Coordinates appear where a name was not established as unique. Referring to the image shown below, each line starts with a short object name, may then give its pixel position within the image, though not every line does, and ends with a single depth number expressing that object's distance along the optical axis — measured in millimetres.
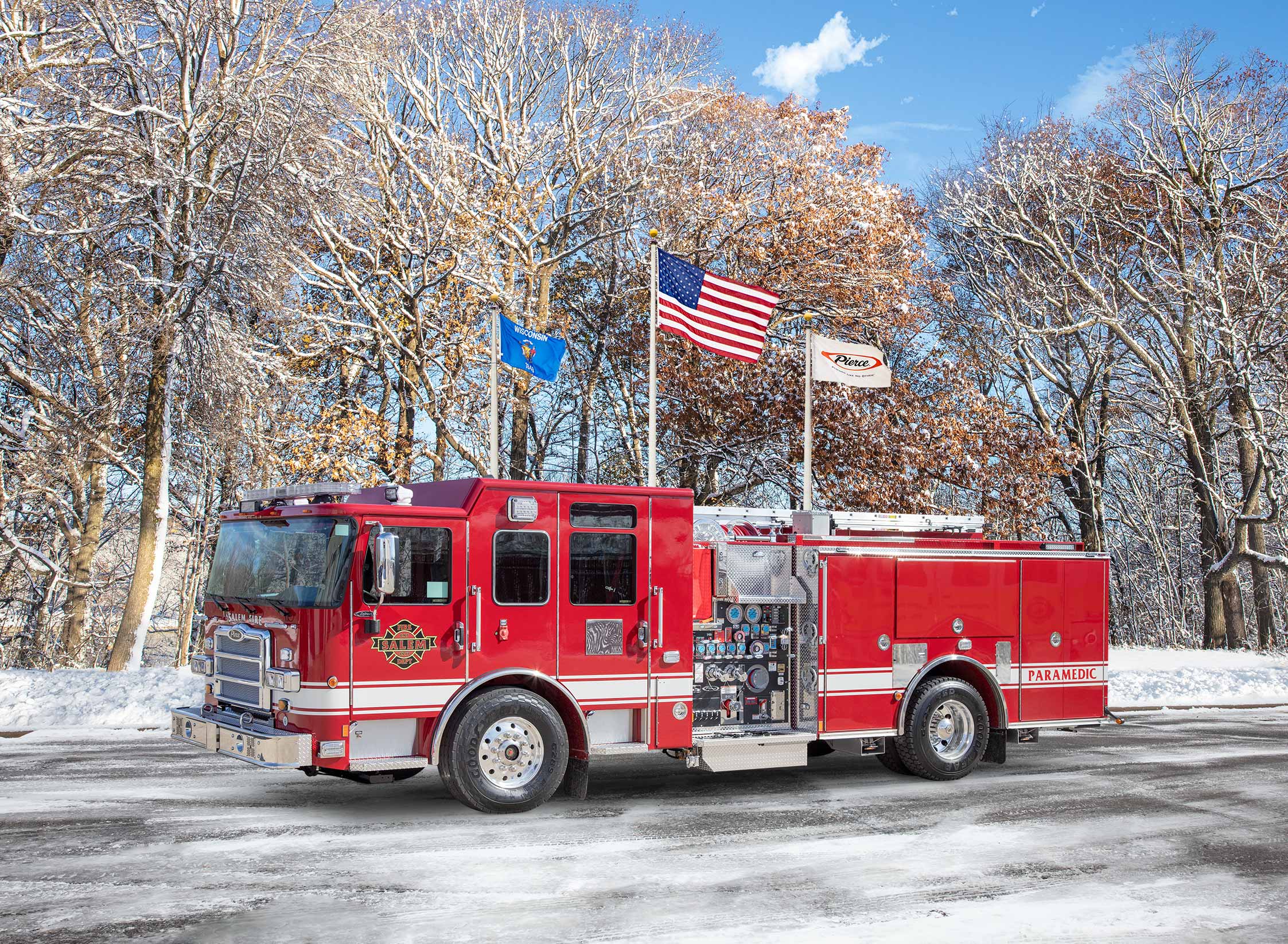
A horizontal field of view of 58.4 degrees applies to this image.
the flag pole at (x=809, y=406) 15867
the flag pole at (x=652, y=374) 15938
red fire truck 8852
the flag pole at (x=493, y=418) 15280
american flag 17375
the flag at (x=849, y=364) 17266
